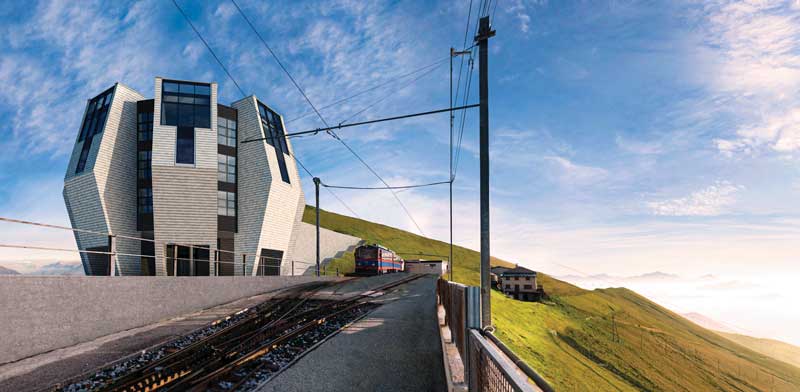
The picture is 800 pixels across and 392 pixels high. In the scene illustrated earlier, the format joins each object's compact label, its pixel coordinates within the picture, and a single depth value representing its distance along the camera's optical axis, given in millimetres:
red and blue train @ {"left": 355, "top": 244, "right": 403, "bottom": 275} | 39312
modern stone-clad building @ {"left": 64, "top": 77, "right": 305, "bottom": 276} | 29531
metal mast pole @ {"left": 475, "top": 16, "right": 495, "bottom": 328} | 10938
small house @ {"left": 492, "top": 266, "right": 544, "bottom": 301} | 75500
